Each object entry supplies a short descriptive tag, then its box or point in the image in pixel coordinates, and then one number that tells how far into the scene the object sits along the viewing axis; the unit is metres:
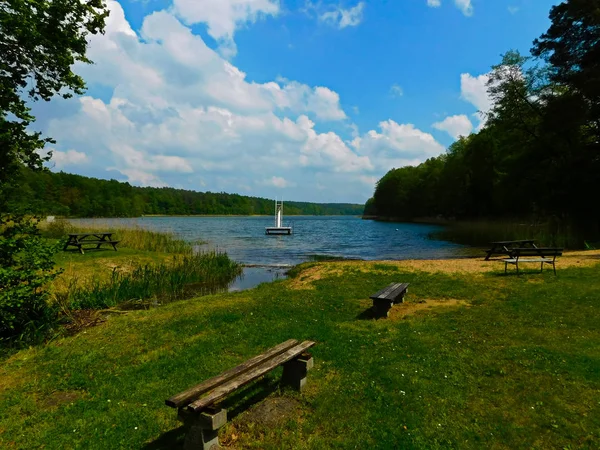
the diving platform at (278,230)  54.31
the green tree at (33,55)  6.50
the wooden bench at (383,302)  8.48
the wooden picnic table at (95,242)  19.96
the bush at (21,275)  6.63
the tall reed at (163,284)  11.52
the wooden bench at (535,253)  13.46
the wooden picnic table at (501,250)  17.31
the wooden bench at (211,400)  3.56
